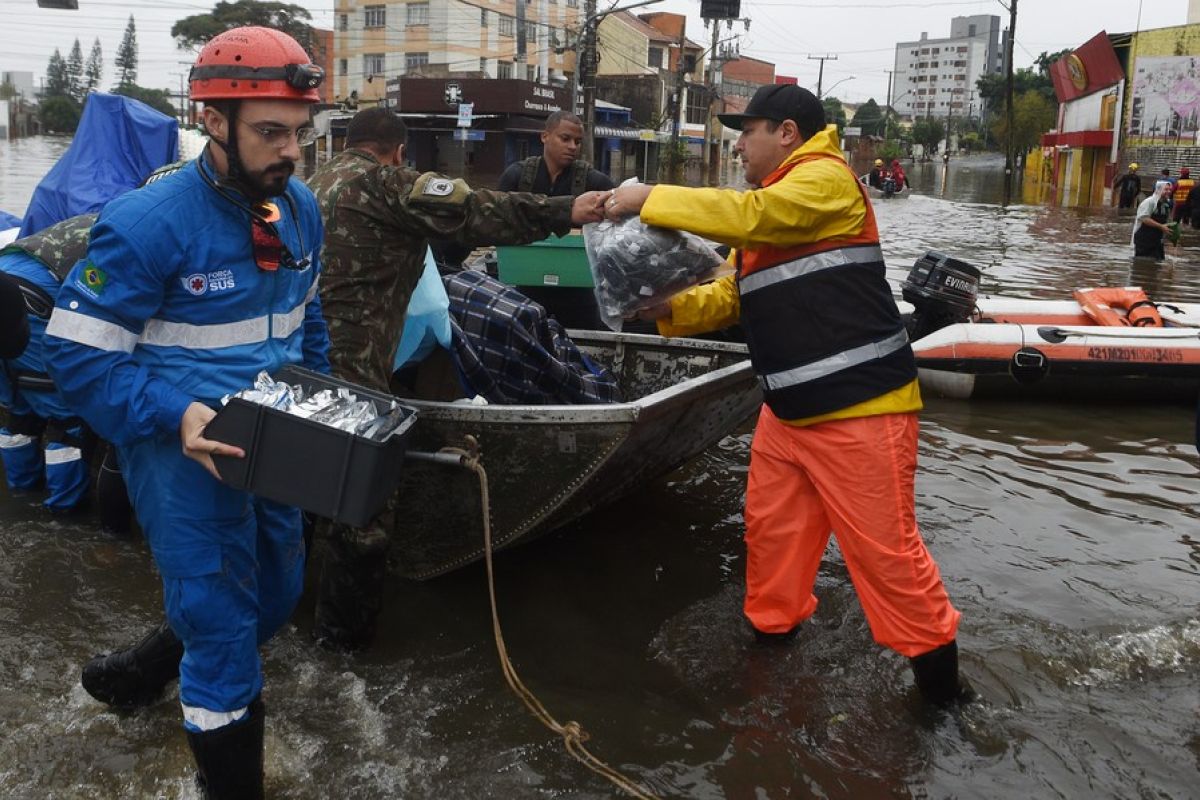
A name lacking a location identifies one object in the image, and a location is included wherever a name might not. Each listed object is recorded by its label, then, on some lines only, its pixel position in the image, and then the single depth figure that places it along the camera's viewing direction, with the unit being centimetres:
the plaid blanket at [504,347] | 449
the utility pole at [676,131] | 4718
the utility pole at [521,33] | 4104
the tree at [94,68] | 10956
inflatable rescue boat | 780
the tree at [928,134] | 11456
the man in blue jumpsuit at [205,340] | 240
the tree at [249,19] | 5825
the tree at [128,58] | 10612
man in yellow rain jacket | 320
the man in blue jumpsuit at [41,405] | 452
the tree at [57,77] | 11312
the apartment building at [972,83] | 18200
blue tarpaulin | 611
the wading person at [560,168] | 668
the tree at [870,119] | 11388
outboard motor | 771
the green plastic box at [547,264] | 660
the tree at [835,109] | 10329
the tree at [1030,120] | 7131
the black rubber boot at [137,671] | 321
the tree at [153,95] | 5341
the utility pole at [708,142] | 4741
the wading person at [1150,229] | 1712
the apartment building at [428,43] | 5459
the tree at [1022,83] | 9625
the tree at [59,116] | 7356
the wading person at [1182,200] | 2598
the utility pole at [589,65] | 2875
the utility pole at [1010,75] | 4175
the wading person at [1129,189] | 2916
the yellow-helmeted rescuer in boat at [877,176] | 4219
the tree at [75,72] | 11088
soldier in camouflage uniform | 351
